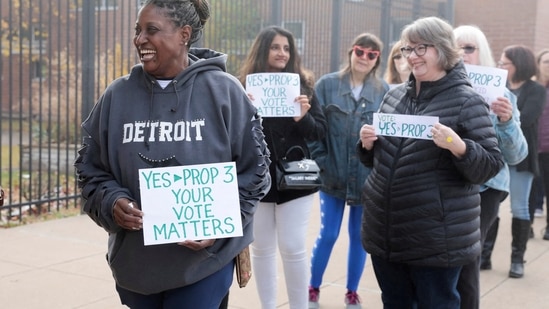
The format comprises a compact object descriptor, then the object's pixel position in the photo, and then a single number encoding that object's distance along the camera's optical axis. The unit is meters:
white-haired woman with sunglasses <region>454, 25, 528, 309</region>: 4.21
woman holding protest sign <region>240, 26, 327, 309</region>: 4.59
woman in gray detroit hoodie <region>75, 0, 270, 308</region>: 2.81
